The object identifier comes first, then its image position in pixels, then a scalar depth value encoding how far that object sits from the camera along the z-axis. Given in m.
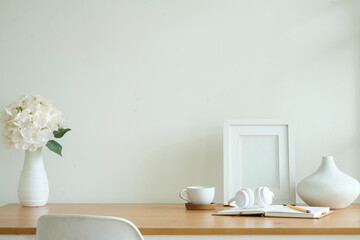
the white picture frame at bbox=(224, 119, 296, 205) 2.10
